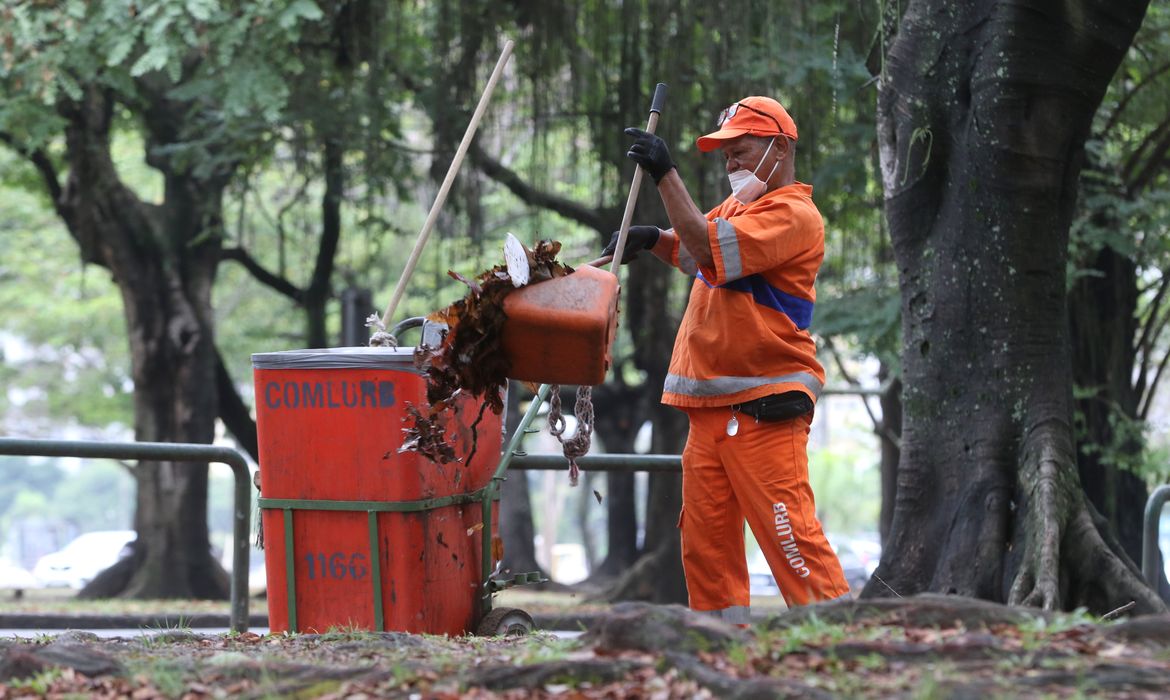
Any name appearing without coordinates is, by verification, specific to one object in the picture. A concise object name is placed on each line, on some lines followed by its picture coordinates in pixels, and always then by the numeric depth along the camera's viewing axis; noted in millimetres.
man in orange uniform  9992
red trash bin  10914
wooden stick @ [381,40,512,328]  11164
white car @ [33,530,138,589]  62887
